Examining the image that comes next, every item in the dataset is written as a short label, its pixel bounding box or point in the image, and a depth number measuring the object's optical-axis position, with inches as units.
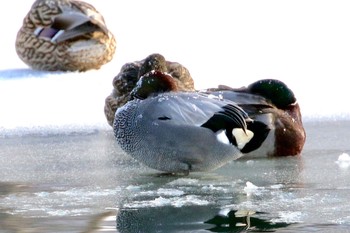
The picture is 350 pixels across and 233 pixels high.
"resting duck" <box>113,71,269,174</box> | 527.5
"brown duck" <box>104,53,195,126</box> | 706.2
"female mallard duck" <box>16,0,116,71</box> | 864.3
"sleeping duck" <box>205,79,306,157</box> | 601.9
